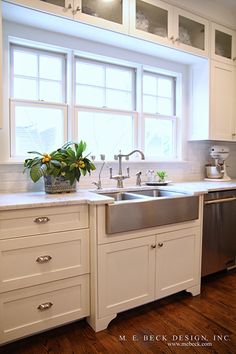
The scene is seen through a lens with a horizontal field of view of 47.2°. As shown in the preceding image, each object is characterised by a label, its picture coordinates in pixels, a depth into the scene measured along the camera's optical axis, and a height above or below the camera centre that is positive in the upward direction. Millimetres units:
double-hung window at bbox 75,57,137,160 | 2527 +575
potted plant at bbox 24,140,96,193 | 1961 -18
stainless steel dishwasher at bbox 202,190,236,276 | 2418 -617
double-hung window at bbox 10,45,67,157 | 2227 +545
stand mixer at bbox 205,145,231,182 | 3143 -2
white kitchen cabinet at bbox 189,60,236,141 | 2914 +704
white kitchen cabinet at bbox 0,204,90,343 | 1584 -645
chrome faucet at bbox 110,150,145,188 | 2430 -102
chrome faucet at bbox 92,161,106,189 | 2379 -169
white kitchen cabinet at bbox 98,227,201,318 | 1812 -762
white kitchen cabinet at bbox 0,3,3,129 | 1773 +421
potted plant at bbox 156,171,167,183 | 2744 -111
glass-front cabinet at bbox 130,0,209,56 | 2336 +1305
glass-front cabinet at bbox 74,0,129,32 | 2057 +1205
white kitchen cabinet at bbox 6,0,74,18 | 1857 +1128
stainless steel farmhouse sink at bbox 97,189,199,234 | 1769 -332
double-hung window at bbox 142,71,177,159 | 2941 +552
